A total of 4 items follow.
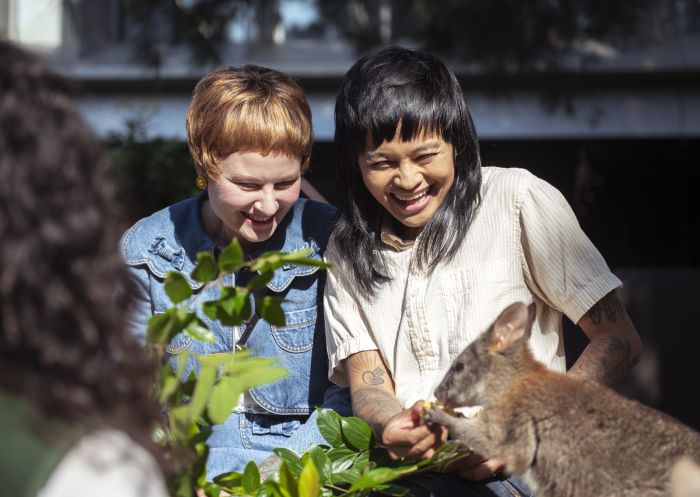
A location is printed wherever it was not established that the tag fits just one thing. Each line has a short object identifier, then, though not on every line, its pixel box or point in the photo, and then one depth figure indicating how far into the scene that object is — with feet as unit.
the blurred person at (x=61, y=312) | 4.31
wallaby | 7.06
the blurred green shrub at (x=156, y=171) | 19.47
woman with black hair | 8.80
